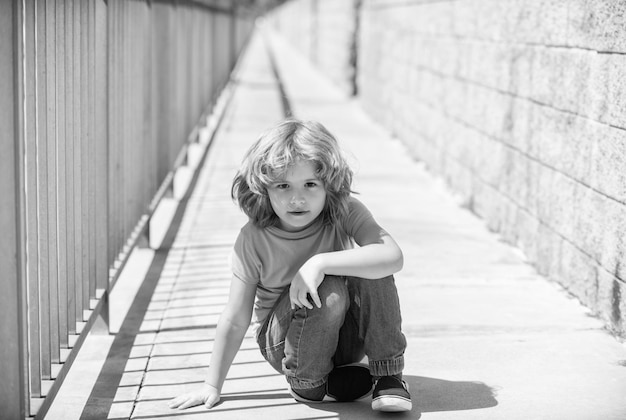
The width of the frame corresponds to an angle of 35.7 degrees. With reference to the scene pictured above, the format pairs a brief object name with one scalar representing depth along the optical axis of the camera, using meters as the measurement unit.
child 3.13
